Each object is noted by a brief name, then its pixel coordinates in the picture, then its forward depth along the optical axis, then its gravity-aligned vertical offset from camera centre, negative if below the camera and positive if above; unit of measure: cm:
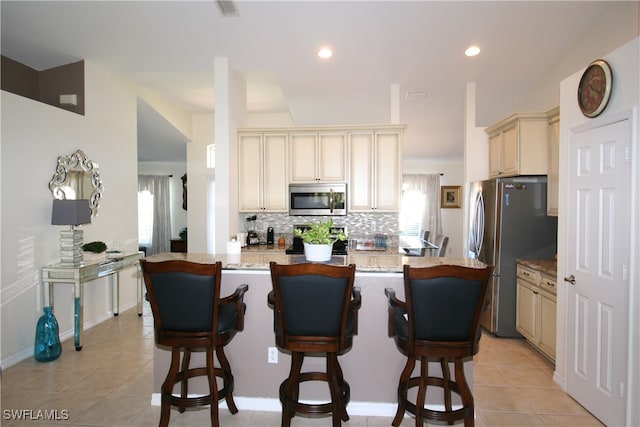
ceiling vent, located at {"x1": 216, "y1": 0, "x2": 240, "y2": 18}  285 +179
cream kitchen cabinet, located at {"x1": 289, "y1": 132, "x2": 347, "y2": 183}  460 +75
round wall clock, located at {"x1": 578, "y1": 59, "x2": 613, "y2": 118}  219 +85
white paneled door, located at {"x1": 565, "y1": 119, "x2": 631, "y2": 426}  208 -39
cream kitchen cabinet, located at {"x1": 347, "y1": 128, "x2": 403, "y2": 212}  451 +55
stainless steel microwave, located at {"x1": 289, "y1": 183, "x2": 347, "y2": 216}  457 +16
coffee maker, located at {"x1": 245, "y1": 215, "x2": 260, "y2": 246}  470 -31
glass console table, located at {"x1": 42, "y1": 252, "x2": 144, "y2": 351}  330 -67
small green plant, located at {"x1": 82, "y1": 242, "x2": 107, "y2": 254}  364 -40
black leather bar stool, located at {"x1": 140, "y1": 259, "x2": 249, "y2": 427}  185 -58
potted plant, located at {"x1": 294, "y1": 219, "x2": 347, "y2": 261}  225 -22
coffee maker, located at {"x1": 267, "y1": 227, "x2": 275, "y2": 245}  481 -38
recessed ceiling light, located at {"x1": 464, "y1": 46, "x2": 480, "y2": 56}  361 +176
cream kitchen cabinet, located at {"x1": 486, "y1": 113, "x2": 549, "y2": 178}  357 +73
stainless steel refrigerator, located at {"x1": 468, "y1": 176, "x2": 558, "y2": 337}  358 -25
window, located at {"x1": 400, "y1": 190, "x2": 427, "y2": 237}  825 -3
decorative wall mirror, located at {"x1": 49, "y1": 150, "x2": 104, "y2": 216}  352 +34
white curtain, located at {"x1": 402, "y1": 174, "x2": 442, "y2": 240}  813 +41
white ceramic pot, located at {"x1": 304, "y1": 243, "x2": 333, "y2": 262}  225 -28
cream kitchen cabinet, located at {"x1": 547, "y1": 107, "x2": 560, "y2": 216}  339 +50
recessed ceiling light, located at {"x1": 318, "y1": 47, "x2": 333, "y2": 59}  366 +177
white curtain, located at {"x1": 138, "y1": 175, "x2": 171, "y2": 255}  821 +6
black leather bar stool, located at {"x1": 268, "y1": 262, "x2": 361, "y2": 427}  173 -55
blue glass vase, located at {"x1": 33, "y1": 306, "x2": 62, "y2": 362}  312 -122
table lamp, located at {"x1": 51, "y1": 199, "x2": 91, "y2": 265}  331 -11
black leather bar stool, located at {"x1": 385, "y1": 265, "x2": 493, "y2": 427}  168 -56
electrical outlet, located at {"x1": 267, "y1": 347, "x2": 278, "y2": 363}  237 -102
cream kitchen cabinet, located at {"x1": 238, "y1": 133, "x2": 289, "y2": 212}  465 +50
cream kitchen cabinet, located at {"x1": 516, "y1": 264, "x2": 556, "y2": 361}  308 -97
